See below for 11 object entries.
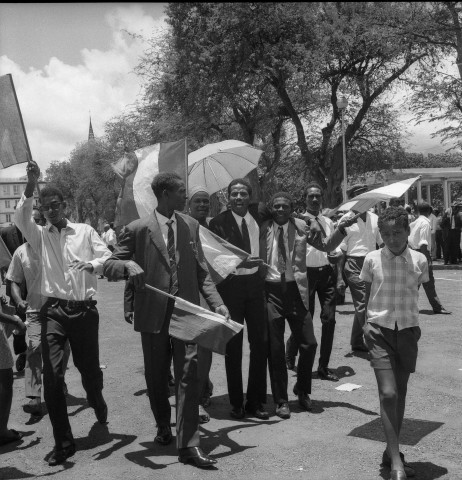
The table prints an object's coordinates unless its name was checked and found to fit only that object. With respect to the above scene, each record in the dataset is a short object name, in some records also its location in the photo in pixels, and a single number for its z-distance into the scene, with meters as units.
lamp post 24.96
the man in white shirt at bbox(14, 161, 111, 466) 4.86
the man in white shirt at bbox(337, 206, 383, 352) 7.98
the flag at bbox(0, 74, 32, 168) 4.80
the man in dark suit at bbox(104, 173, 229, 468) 4.84
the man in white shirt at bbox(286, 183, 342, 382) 7.01
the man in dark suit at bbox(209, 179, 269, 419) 5.75
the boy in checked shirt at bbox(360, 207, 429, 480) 4.43
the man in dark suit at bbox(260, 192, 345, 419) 5.84
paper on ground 6.50
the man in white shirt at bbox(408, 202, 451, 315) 10.66
